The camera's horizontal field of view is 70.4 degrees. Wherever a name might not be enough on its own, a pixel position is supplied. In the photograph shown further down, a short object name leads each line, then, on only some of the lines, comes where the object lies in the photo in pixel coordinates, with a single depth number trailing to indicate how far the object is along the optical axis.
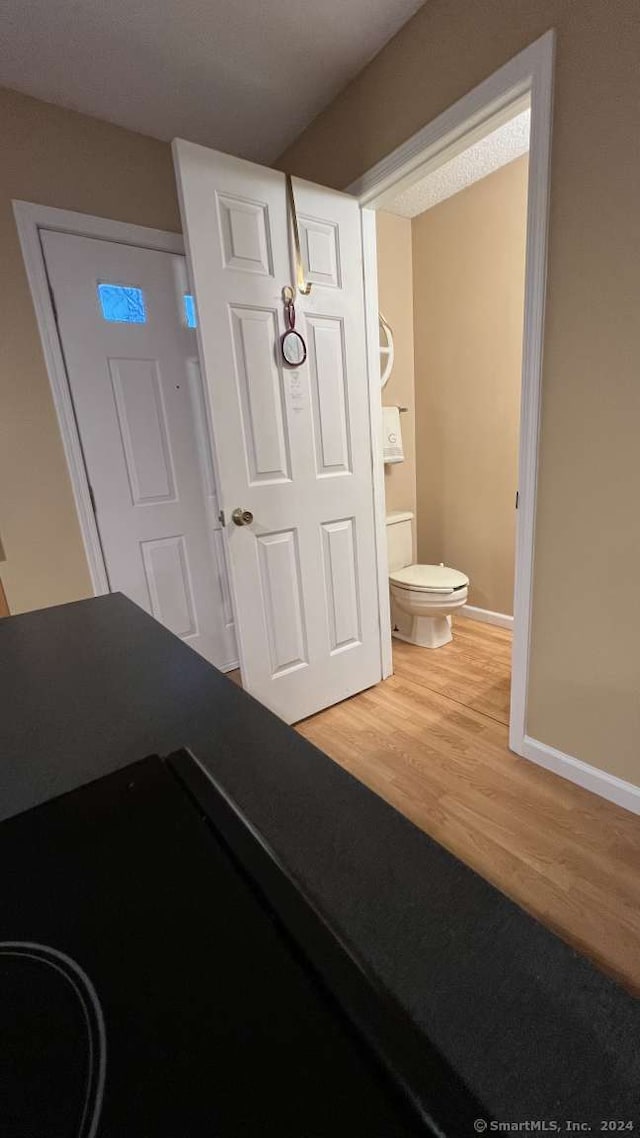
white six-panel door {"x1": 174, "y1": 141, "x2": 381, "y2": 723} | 1.50
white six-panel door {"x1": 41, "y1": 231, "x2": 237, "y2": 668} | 1.82
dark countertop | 0.25
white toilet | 2.43
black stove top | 0.23
